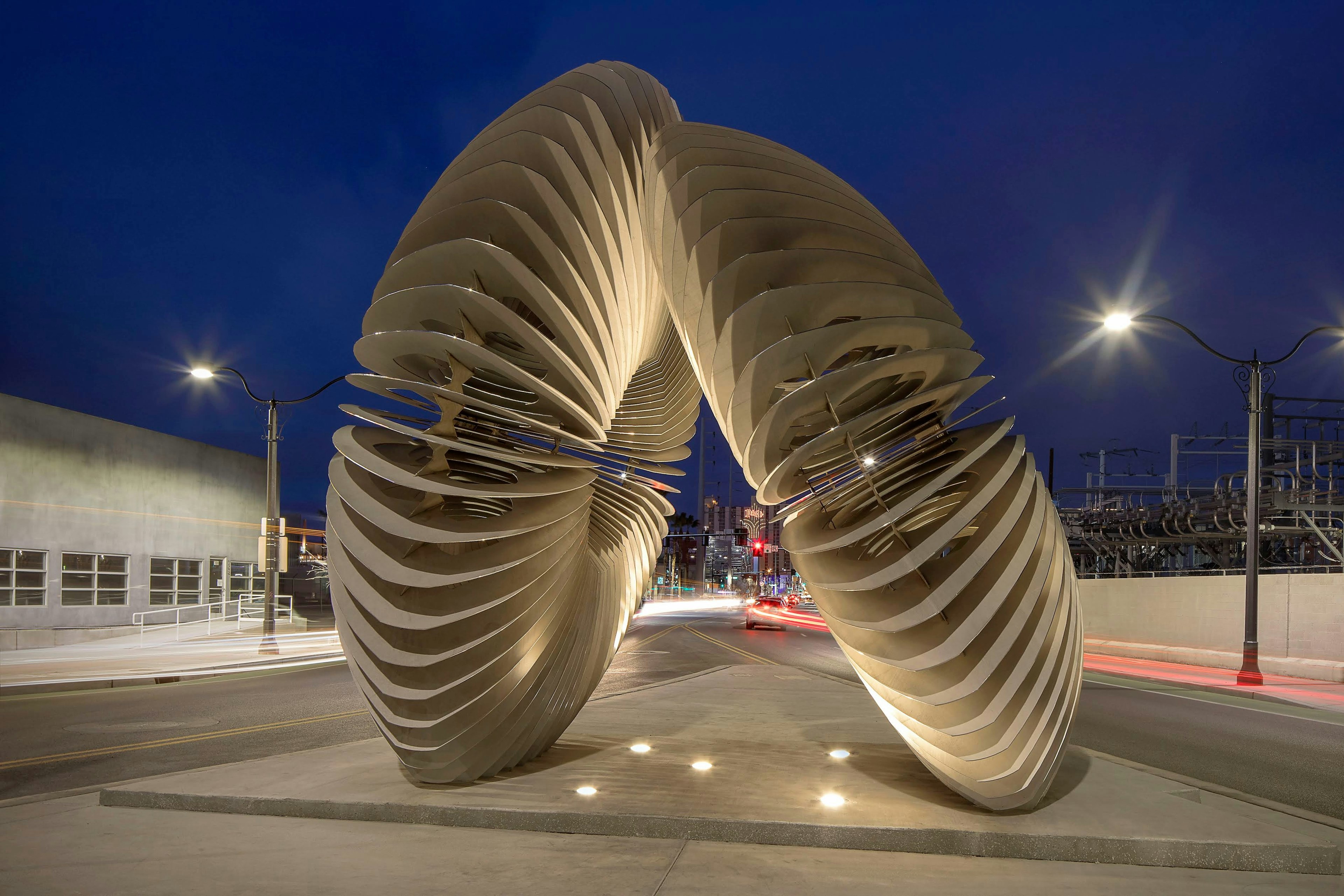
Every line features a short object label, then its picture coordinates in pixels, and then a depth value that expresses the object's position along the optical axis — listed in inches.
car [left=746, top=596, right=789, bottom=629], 1617.9
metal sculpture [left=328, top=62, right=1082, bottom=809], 216.2
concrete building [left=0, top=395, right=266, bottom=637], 872.9
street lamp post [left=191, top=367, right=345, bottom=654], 773.3
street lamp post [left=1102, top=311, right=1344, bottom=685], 627.2
